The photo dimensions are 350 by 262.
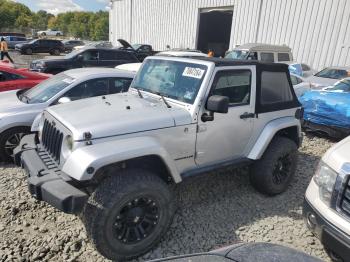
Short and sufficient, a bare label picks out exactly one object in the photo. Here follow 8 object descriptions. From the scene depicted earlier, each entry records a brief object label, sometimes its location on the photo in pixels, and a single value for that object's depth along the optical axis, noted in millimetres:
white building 15031
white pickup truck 2471
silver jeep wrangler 2695
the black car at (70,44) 32156
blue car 6359
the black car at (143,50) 21466
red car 6227
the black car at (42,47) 27516
